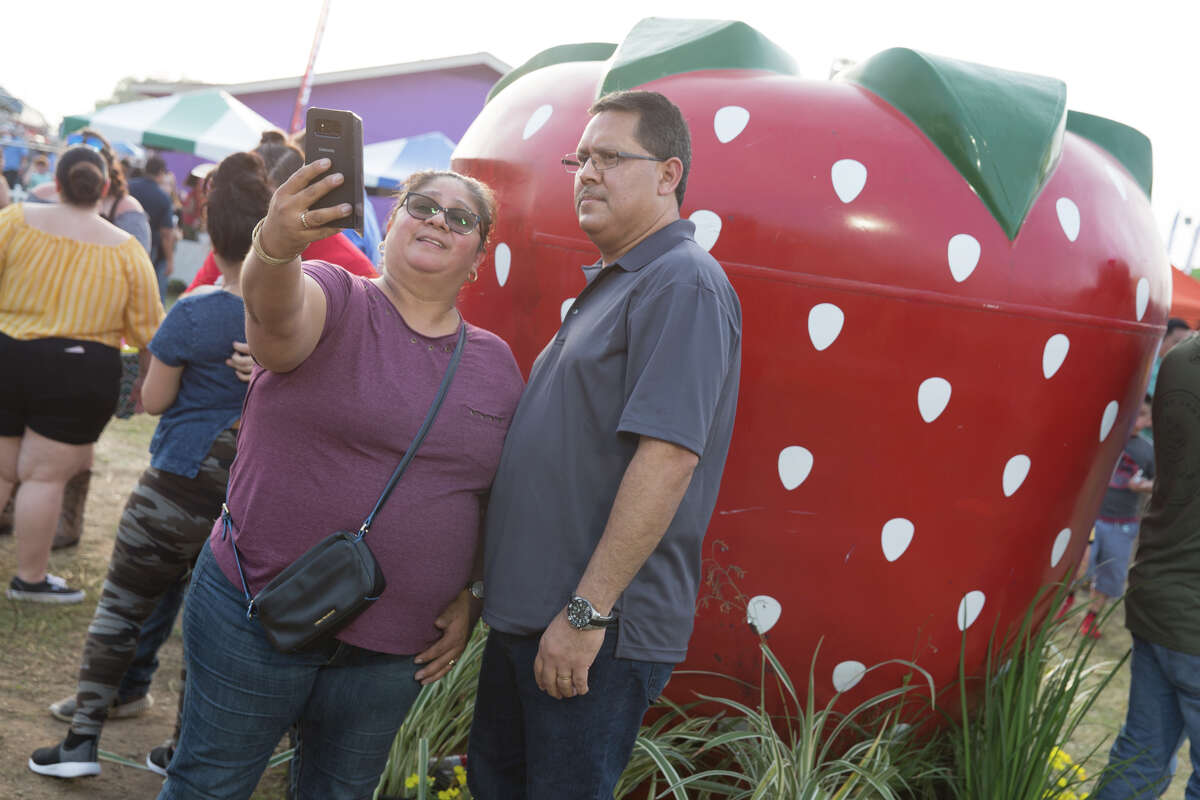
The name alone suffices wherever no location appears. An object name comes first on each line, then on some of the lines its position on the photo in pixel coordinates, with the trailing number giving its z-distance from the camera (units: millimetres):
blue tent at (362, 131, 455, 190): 12477
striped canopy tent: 11812
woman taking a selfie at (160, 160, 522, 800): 1832
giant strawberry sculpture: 2646
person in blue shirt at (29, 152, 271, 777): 2795
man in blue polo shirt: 1765
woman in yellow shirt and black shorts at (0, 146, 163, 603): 3881
